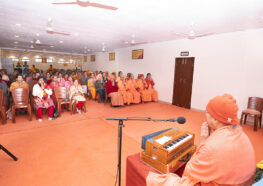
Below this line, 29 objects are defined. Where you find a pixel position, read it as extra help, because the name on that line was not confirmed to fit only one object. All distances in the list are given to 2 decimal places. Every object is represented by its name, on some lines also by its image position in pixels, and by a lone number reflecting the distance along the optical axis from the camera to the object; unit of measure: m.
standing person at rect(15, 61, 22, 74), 14.65
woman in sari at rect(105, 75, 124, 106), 6.25
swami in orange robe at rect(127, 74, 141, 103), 6.98
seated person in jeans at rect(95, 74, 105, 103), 7.04
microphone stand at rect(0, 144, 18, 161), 2.47
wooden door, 6.36
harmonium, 1.34
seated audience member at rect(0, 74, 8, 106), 4.95
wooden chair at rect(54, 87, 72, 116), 4.93
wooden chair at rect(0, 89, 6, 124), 4.00
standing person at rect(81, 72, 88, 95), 8.16
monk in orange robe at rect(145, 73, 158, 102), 7.57
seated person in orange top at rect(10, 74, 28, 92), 4.86
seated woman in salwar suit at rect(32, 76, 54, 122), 4.49
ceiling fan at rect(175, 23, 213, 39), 4.25
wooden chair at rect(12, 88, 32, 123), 4.23
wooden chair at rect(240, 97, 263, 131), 4.12
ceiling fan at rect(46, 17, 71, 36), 4.43
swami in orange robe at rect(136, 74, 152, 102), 7.23
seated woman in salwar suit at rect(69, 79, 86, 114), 5.19
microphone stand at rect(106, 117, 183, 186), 1.39
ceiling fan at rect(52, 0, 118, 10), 2.52
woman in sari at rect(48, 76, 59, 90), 5.29
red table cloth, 1.40
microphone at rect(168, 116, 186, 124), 1.30
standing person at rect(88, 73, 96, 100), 7.43
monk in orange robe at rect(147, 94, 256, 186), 0.96
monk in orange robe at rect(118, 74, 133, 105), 6.66
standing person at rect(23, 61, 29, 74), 15.31
